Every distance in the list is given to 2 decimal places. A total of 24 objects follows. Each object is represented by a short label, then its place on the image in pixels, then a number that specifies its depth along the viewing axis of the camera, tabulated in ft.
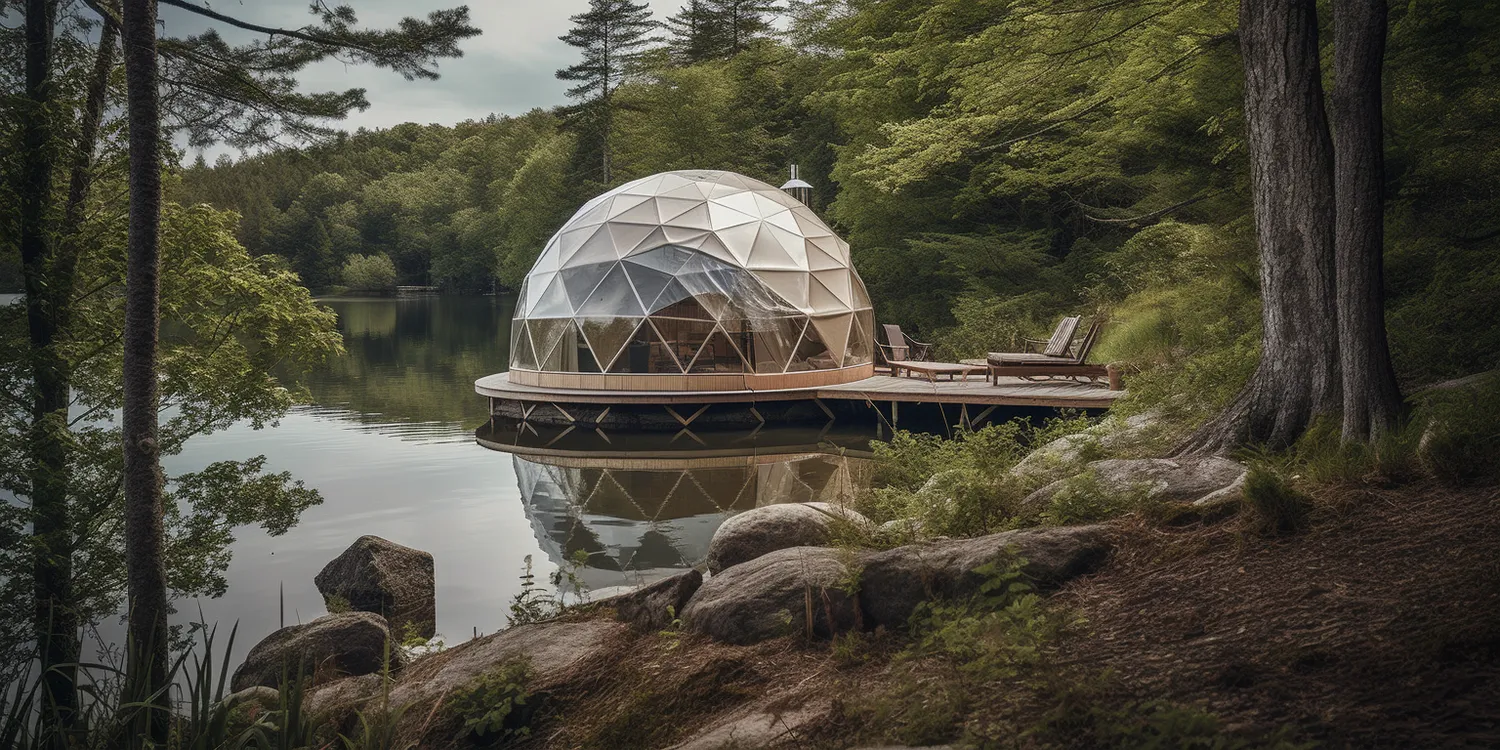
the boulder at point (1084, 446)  24.56
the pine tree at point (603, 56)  133.59
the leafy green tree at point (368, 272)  246.68
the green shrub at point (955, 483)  18.78
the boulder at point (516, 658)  15.43
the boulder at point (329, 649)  23.43
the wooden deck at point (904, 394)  54.03
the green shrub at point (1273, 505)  13.92
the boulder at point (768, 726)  11.13
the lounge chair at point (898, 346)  72.23
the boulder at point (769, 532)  21.68
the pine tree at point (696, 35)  153.99
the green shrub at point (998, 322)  74.38
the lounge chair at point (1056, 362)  54.65
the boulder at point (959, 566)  14.20
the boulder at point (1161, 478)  16.99
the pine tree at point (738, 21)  153.69
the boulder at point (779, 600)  14.44
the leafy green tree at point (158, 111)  19.44
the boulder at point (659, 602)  16.67
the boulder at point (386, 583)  29.84
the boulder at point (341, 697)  16.07
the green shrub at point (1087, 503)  17.12
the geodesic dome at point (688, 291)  64.54
